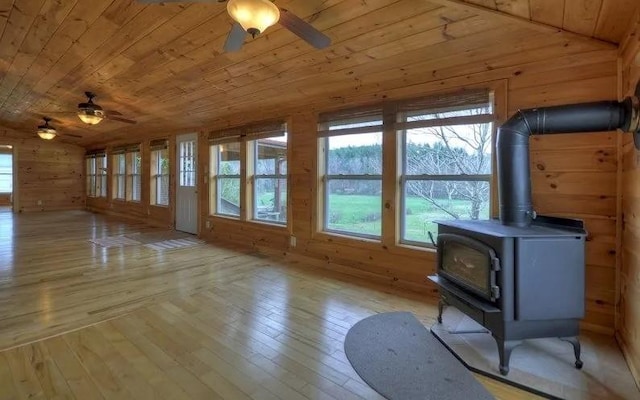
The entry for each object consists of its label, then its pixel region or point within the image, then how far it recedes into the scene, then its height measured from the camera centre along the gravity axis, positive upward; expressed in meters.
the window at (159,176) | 7.11 +0.48
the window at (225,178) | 5.48 +0.33
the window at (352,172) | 3.61 +0.31
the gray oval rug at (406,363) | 1.67 -0.99
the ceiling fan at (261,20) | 1.59 +0.96
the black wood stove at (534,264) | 1.83 -0.38
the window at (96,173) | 9.55 +0.75
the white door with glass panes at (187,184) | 6.17 +0.26
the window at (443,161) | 2.88 +0.36
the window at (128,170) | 8.08 +0.72
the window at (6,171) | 10.77 +0.88
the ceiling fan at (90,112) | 4.46 +1.20
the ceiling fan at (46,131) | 6.40 +1.32
